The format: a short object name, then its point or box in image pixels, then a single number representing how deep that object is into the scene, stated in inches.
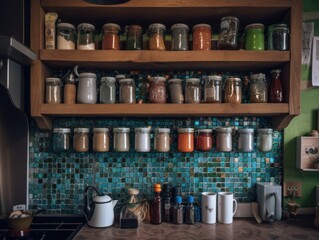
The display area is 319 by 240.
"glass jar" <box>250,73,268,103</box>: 73.4
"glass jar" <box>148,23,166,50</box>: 71.8
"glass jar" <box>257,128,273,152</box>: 76.6
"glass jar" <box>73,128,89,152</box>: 75.6
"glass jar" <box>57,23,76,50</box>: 72.6
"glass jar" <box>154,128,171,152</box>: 74.6
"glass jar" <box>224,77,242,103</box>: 73.4
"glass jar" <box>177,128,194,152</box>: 75.8
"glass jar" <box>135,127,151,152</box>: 75.0
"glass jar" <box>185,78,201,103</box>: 73.1
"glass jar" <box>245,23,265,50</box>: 72.2
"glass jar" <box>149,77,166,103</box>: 72.8
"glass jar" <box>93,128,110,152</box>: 75.0
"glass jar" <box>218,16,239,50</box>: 71.8
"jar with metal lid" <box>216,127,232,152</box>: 75.8
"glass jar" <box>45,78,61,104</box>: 72.4
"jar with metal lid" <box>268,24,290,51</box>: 71.2
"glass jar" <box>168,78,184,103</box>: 73.4
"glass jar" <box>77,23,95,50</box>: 72.9
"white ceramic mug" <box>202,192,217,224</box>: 73.6
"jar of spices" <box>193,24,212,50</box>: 72.2
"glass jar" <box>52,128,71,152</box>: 76.3
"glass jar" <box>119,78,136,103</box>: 73.1
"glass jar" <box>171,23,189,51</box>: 72.0
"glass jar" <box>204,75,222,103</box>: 73.3
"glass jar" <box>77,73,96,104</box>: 72.9
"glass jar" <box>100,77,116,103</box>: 73.5
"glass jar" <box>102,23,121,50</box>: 72.7
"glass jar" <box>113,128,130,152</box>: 75.2
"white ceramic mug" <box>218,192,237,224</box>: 73.8
